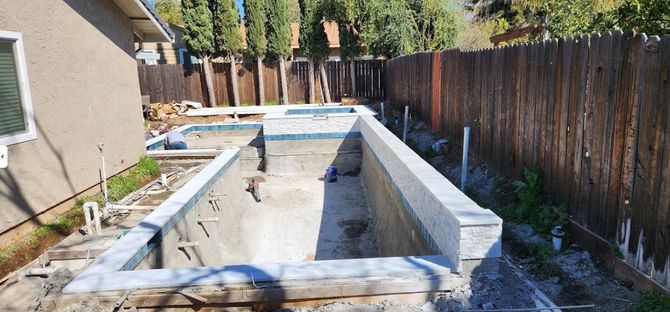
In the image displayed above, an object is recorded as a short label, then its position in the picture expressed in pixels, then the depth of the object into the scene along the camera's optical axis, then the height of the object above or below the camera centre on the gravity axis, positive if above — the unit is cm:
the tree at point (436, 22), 2086 +265
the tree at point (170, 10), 4351 +803
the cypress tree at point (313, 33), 2062 +238
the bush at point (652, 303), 328 -164
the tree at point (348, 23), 1983 +269
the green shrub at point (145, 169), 799 -134
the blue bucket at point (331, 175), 1116 -212
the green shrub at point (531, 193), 530 -133
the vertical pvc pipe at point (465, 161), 692 -120
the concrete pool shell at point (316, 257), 366 -146
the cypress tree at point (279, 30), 2100 +262
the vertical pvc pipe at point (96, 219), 533 -141
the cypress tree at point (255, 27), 2067 +275
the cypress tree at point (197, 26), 2006 +279
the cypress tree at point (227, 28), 2050 +272
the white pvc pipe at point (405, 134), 1126 -123
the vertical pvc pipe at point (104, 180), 647 -121
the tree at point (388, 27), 1984 +240
